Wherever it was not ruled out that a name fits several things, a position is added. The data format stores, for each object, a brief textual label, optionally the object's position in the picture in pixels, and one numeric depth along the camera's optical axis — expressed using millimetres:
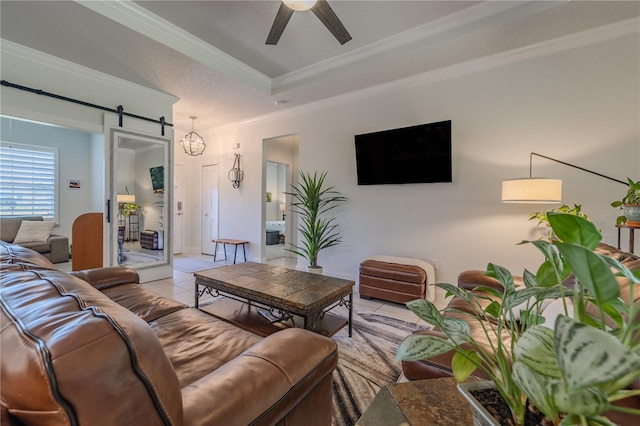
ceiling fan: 2033
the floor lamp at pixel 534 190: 2371
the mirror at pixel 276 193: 9117
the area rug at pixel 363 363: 1640
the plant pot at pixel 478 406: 495
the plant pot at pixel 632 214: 1900
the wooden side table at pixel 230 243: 5270
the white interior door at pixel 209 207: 6070
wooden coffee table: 2025
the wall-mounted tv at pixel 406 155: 3350
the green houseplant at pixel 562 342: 284
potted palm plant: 4031
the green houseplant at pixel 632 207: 1900
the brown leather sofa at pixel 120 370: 523
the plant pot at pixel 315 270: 3967
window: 4996
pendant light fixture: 5246
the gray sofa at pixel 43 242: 4500
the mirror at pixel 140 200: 3815
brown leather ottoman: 3145
